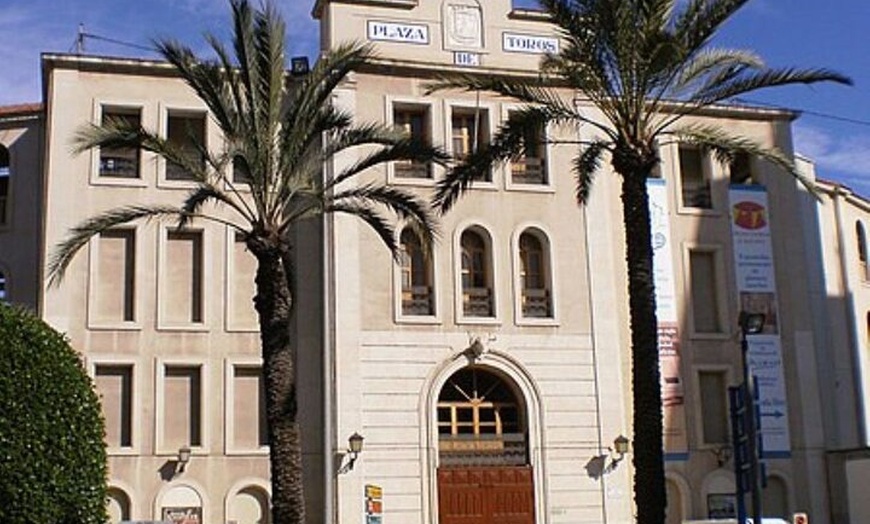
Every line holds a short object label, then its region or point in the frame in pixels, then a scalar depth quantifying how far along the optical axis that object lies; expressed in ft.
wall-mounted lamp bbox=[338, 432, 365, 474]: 96.99
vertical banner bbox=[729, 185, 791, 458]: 110.42
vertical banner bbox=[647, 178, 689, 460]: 107.34
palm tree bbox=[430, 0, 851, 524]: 64.85
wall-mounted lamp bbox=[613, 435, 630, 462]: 103.55
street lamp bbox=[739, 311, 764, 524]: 56.34
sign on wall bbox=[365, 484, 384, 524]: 97.71
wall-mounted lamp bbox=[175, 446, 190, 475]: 96.27
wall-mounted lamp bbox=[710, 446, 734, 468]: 108.17
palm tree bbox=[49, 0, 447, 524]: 71.61
